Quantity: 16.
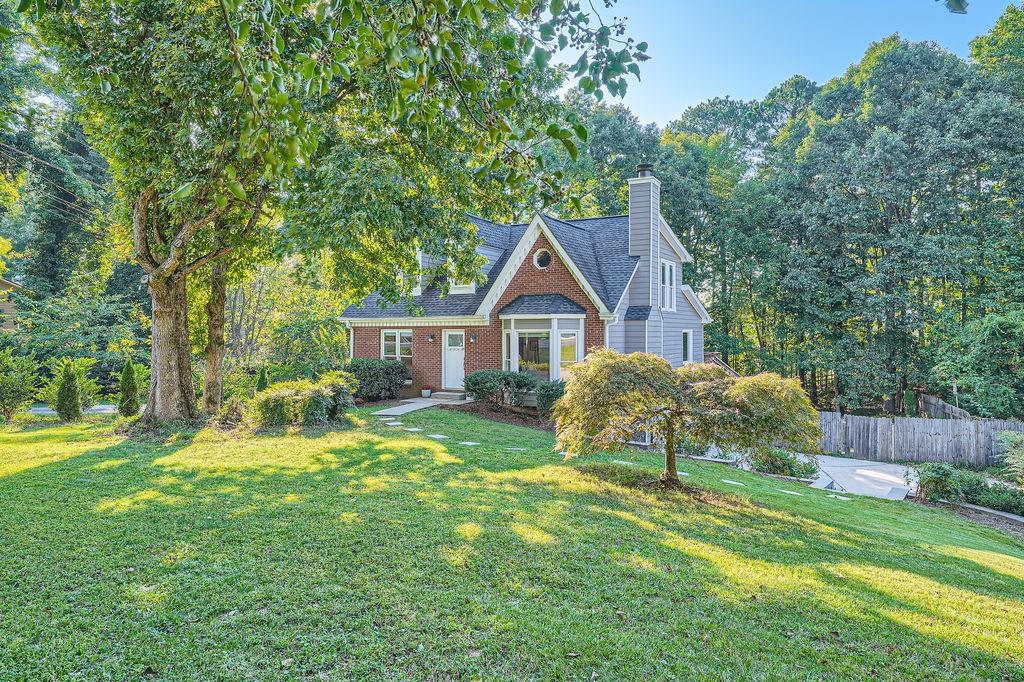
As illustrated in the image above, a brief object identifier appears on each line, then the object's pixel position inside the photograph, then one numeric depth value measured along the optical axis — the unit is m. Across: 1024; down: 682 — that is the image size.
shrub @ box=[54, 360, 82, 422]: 12.58
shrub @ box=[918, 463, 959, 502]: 10.27
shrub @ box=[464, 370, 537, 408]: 15.29
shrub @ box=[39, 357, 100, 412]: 13.40
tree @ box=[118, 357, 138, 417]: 12.92
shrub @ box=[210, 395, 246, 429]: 11.19
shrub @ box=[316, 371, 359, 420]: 12.03
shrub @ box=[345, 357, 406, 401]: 16.97
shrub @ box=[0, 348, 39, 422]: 12.25
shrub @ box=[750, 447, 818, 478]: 11.91
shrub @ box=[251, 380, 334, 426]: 11.21
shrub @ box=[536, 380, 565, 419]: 14.37
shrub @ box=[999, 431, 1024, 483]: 10.41
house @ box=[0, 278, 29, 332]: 17.37
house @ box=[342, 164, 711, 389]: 15.81
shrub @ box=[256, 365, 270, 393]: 14.70
